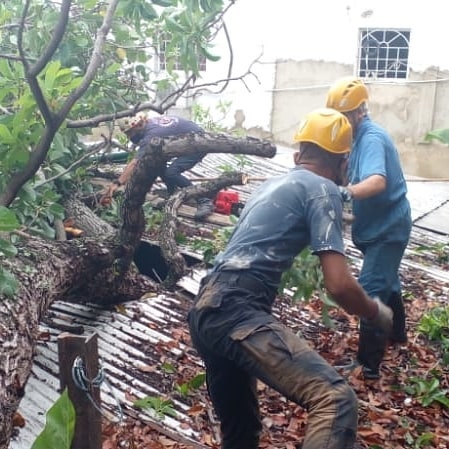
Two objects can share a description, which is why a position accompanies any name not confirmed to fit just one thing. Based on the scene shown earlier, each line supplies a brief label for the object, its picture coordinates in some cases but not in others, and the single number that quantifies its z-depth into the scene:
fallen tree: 3.42
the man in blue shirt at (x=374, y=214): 4.62
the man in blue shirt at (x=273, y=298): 3.06
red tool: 7.96
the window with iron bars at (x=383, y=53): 13.27
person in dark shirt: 8.04
